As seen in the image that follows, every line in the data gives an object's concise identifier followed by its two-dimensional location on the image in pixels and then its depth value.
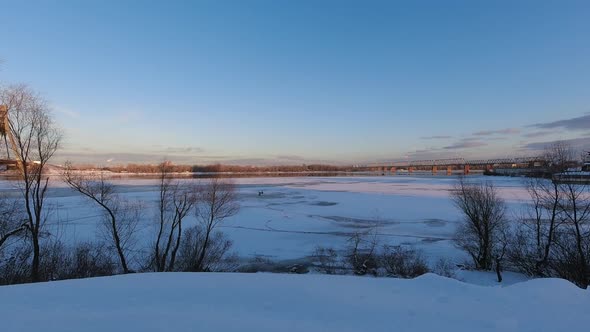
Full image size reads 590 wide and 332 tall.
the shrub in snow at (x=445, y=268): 13.67
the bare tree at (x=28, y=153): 14.05
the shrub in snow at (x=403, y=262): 13.89
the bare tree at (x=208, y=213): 16.59
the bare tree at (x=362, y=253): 14.41
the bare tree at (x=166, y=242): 15.82
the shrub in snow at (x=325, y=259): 13.89
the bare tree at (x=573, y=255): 14.14
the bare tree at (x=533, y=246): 14.92
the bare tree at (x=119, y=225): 15.83
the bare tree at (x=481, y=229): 16.22
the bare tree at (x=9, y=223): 14.99
